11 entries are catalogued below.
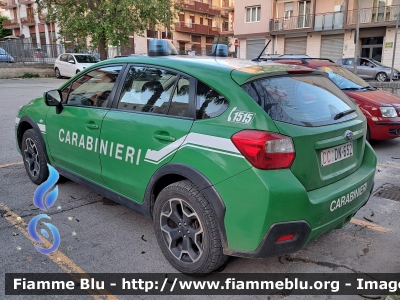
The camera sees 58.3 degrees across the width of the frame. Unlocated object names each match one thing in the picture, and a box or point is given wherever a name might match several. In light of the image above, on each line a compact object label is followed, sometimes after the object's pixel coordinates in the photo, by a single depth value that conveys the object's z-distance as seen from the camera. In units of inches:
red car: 253.3
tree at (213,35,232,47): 1713.1
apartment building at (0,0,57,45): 1791.1
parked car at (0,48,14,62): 948.0
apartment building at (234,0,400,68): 1098.1
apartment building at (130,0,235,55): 1876.2
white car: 854.5
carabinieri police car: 93.0
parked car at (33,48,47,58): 1024.2
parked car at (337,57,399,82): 826.2
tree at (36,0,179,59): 760.3
